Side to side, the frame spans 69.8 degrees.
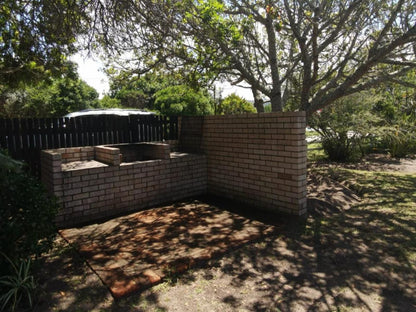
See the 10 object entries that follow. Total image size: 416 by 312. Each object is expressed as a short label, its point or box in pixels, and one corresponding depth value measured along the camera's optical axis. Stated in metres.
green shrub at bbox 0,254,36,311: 2.52
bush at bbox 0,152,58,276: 2.61
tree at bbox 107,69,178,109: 8.03
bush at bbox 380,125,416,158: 10.54
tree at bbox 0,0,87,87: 5.90
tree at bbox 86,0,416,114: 5.86
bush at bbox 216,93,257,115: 15.27
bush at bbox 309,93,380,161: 10.32
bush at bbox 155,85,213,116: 14.80
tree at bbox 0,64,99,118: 20.67
